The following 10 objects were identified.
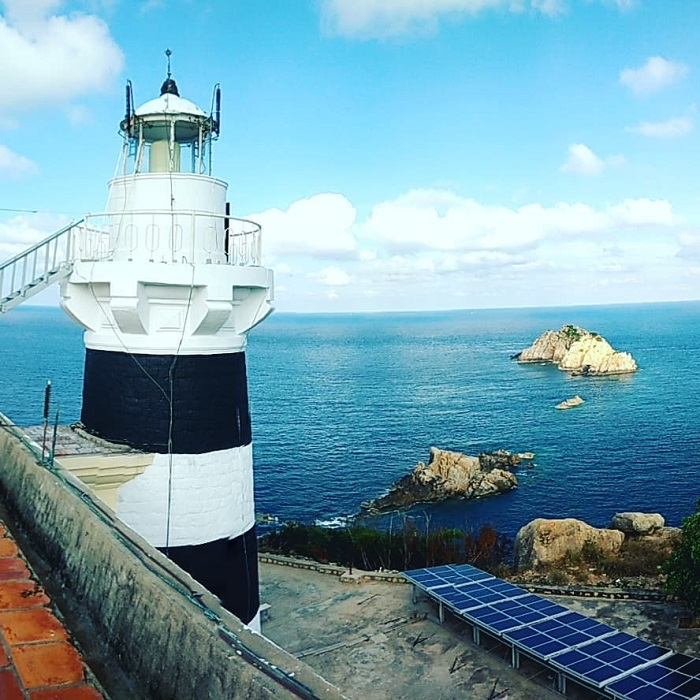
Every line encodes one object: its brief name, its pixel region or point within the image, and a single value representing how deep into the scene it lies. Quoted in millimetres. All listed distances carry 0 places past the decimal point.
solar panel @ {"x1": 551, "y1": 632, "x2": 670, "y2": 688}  15195
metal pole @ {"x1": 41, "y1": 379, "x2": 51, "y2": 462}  8628
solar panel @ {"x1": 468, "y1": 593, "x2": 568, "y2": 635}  17500
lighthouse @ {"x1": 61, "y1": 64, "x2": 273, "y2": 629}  9844
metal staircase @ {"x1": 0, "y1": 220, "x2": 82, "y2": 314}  10297
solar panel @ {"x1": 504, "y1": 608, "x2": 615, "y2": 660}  16234
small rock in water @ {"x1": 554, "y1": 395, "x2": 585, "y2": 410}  86188
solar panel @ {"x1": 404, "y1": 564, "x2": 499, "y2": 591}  20469
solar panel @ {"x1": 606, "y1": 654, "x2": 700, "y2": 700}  14422
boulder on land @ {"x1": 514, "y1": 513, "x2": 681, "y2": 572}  31109
